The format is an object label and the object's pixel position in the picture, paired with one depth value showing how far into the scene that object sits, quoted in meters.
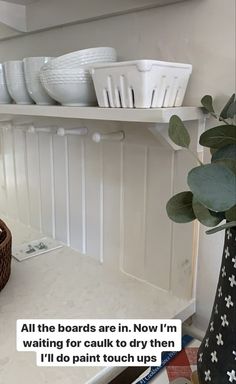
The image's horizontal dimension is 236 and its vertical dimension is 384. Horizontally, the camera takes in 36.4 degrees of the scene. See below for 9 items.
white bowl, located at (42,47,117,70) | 0.79
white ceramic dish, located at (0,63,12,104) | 1.02
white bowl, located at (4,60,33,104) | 0.96
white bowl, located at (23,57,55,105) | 0.90
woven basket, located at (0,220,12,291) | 0.90
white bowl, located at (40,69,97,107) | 0.79
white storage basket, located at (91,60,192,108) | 0.68
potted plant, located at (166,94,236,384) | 0.54
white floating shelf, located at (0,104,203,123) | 0.68
